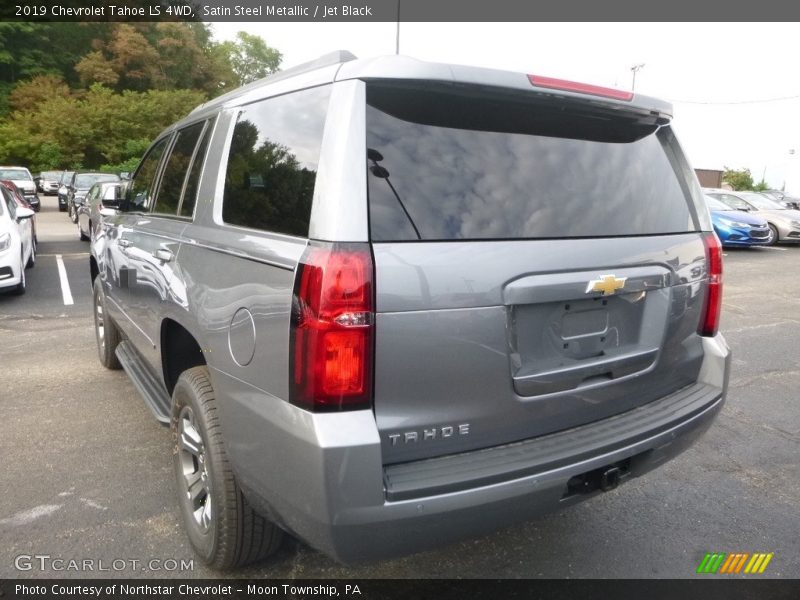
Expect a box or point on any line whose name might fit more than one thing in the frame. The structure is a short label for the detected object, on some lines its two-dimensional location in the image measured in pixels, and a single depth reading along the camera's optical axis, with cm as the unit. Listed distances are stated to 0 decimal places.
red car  1261
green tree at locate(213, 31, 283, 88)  7533
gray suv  182
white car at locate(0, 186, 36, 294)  751
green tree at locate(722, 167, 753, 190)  5169
